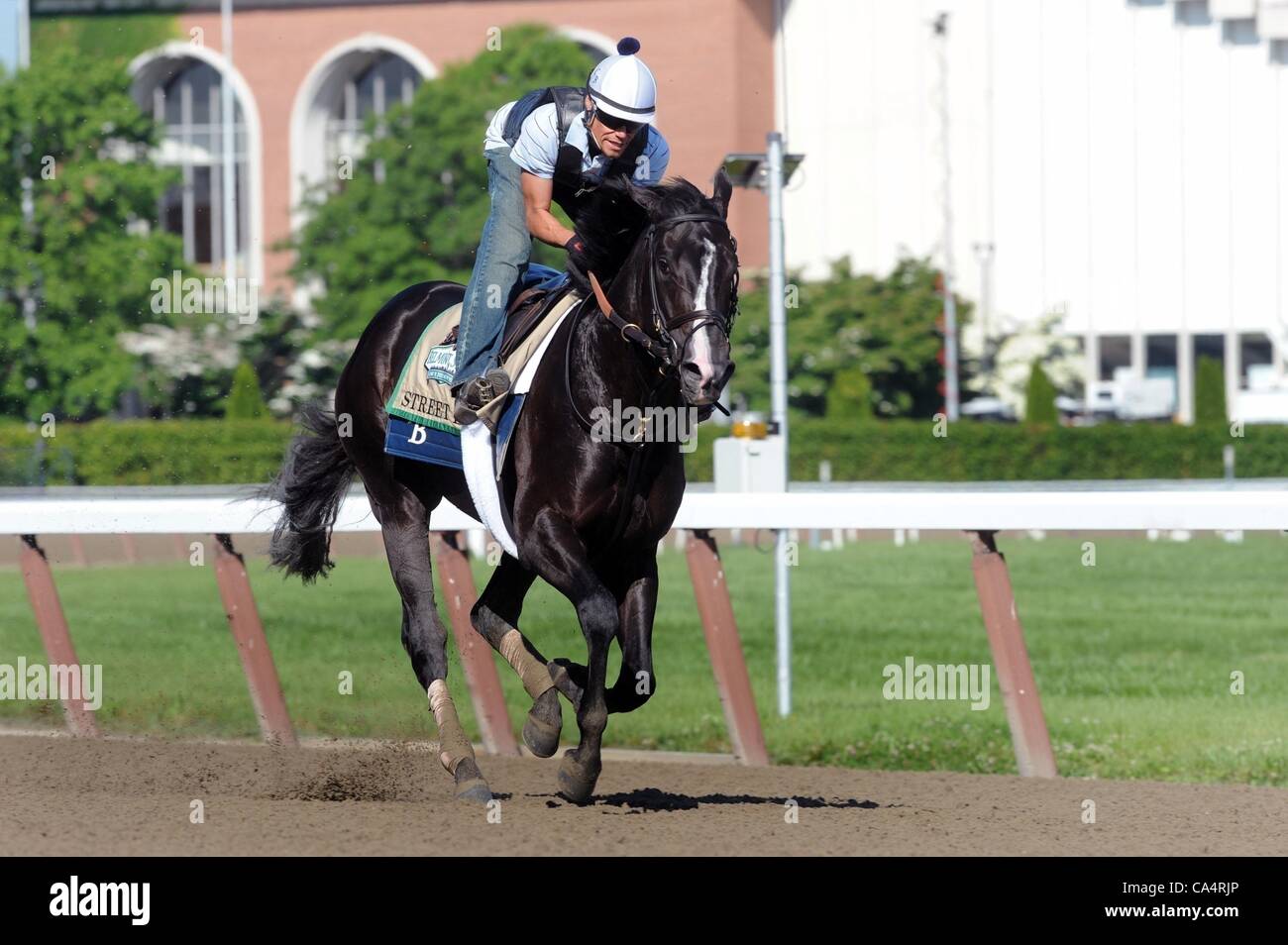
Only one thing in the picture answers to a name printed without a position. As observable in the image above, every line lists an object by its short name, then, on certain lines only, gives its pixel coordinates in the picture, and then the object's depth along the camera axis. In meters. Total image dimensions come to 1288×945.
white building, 47.25
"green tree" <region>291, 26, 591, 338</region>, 40.28
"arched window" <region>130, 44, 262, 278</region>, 51.53
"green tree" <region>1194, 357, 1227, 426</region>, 37.09
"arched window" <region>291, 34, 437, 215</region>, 51.31
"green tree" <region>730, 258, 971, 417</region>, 39.66
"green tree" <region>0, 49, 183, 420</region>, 34.28
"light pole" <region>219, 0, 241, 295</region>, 32.88
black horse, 5.46
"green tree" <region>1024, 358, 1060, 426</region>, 35.25
